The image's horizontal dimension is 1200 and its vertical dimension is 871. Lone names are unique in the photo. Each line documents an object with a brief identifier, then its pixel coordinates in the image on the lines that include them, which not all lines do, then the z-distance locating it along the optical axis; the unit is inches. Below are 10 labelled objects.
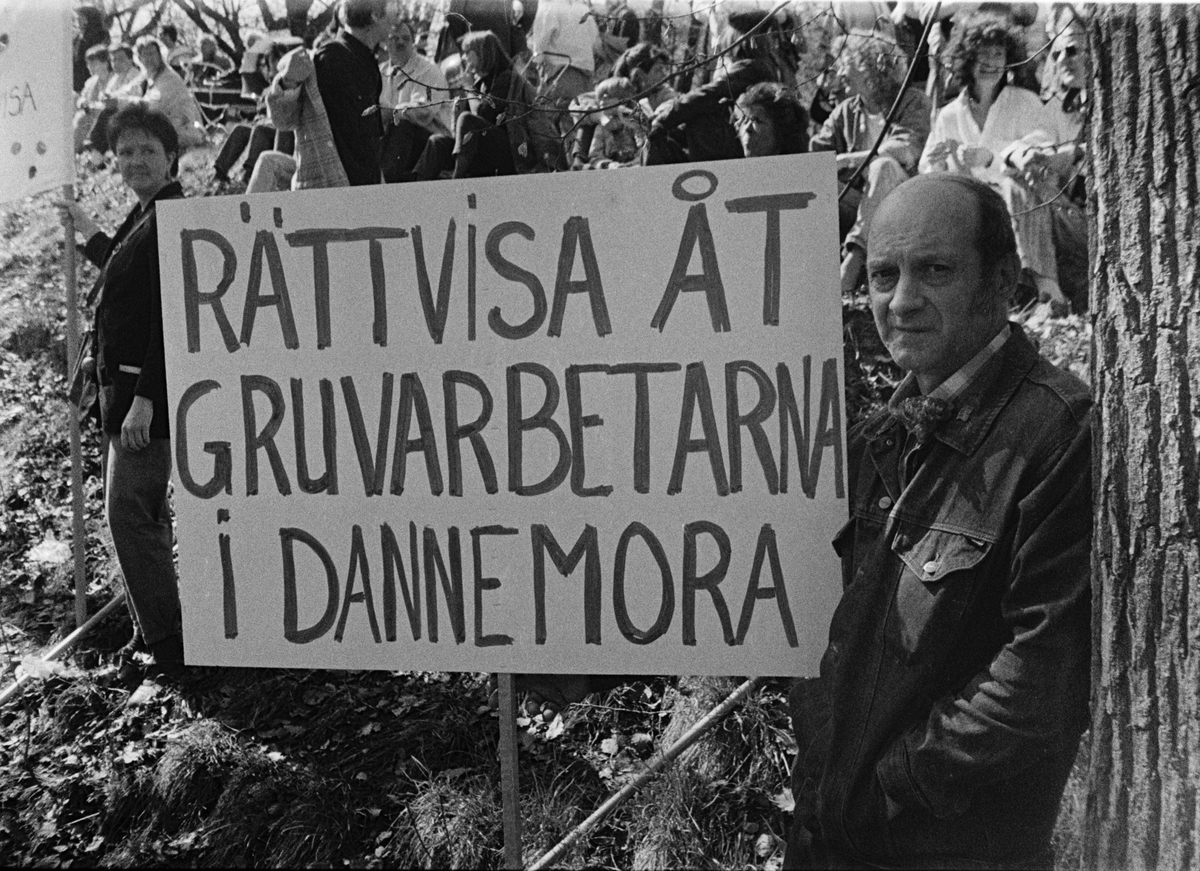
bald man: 97.2
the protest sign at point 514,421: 107.5
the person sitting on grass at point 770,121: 138.7
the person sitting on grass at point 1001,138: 160.1
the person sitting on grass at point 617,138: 156.0
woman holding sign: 142.6
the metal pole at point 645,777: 125.6
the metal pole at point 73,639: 150.0
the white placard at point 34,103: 137.2
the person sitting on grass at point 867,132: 159.3
